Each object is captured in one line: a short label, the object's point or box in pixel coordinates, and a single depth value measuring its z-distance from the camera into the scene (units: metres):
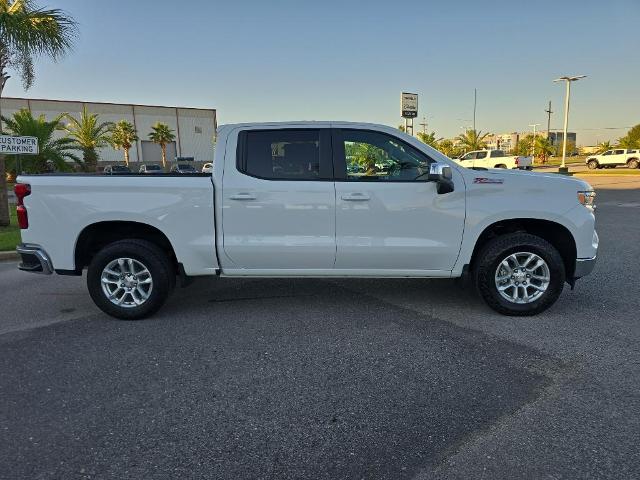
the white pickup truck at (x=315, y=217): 4.39
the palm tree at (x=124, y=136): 54.56
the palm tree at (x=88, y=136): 33.06
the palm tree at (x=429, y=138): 55.44
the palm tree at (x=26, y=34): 9.45
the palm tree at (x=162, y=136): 60.53
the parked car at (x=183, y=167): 35.78
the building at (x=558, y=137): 119.27
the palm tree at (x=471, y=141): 58.28
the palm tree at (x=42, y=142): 21.11
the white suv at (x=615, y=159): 40.94
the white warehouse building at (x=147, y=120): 59.28
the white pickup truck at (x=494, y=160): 30.77
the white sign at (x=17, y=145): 9.04
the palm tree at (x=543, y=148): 64.44
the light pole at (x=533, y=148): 67.21
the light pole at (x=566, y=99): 34.22
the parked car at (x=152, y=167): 37.97
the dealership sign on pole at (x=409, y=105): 20.59
